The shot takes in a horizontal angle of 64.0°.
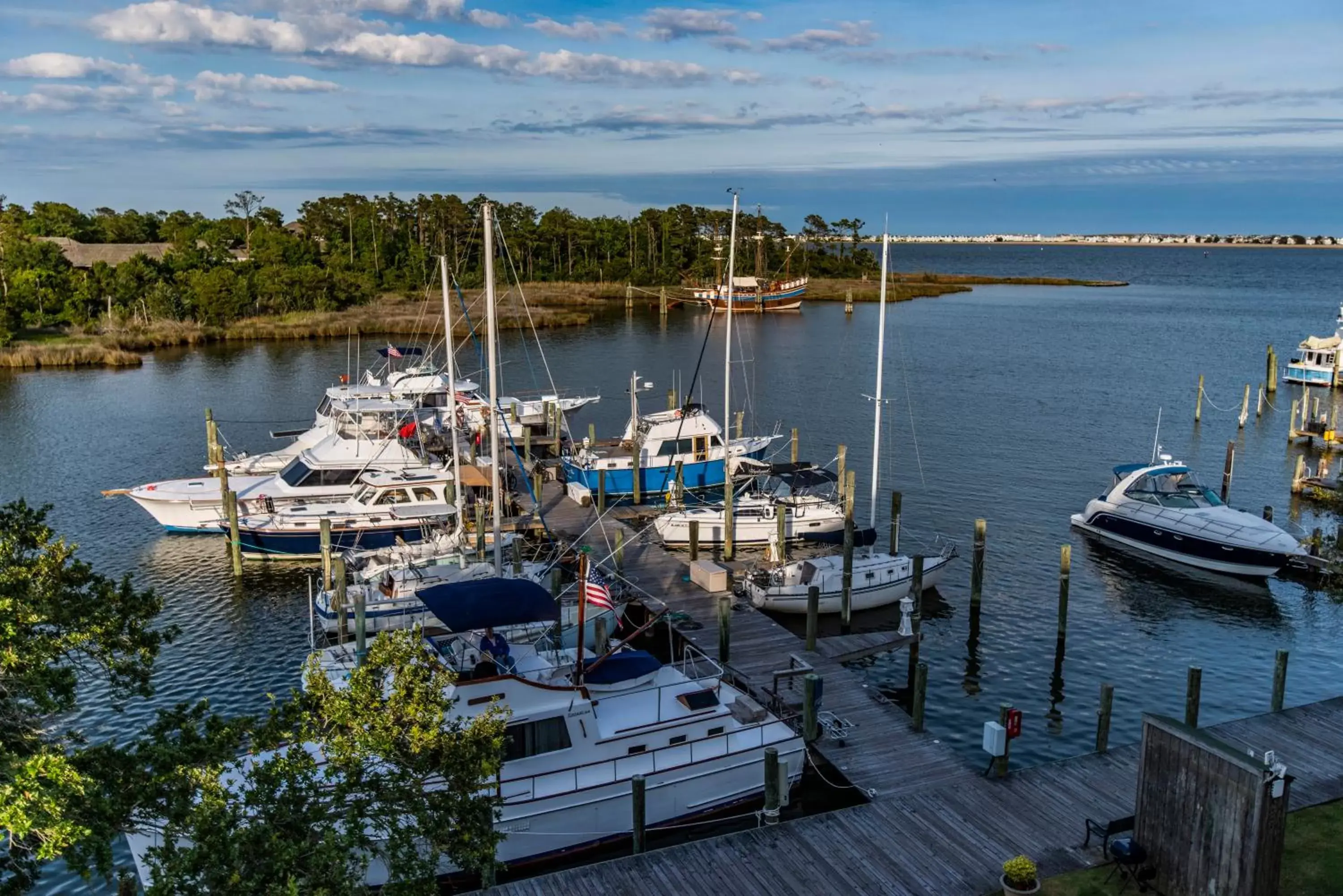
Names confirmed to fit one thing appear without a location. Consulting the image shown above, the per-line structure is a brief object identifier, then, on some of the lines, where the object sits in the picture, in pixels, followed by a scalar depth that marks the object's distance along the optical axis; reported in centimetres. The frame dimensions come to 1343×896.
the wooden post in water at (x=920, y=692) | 2106
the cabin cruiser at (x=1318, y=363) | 6538
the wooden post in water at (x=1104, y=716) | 2044
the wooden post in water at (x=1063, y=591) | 2756
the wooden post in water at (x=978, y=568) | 2889
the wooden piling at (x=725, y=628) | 2423
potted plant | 1498
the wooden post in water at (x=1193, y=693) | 2120
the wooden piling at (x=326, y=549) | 2881
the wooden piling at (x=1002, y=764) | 1903
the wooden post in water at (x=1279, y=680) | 2228
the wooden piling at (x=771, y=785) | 1850
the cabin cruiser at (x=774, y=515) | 3375
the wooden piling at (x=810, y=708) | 2066
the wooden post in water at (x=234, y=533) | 3238
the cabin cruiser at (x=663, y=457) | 3988
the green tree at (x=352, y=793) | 970
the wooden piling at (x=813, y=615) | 2512
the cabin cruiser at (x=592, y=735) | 1806
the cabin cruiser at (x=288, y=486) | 3522
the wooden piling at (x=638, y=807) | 1789
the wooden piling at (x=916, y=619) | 2556
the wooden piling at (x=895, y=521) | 3341
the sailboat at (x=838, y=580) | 2877
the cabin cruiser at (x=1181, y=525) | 3275
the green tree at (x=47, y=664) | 902
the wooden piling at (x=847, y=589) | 2861
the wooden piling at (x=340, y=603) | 2555
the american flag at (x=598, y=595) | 2311
